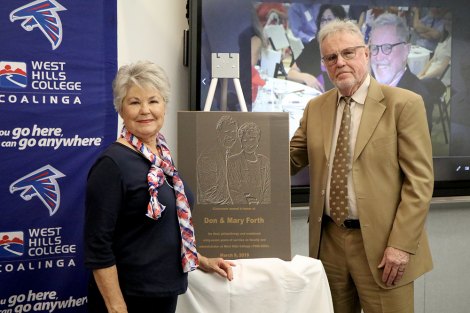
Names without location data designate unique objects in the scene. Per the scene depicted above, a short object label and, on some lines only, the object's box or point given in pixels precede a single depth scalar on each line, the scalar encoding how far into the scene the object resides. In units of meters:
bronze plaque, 1.71
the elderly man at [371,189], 1.79
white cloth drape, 1.67
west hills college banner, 2.07
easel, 2.24
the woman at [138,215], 1.30
